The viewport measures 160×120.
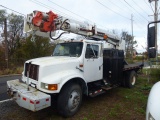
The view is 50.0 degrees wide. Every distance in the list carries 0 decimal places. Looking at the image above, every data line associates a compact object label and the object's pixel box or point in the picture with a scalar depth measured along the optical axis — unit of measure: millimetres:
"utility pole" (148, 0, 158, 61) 23388
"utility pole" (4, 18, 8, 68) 19344
